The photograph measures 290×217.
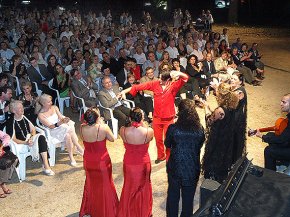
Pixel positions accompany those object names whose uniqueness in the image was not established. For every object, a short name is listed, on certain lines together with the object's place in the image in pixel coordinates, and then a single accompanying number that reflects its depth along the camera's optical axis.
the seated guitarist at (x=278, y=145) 4.30
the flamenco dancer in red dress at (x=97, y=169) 3.89
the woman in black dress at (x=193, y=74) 7.97
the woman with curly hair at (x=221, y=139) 4.11
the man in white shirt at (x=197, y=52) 9.63
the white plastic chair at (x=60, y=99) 7.19
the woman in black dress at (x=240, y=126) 4.29
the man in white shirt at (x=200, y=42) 10.73
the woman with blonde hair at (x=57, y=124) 5.34
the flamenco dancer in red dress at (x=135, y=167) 3.84
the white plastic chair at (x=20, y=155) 5.01
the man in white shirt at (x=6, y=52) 8.70
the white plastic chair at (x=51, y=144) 5.39
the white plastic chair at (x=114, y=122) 6.32
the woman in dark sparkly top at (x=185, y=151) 3.58
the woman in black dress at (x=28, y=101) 5.69
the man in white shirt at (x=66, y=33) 11.32
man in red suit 5.17
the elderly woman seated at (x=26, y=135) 5.06
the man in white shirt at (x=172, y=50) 9.69
